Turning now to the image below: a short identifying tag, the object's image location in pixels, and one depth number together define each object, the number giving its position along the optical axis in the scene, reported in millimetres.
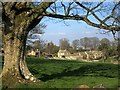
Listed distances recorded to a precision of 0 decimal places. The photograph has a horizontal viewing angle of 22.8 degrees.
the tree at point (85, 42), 86331
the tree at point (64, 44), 98375
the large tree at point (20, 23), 14750
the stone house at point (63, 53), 90688
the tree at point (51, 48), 93506
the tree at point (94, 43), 76188
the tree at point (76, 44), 92688
